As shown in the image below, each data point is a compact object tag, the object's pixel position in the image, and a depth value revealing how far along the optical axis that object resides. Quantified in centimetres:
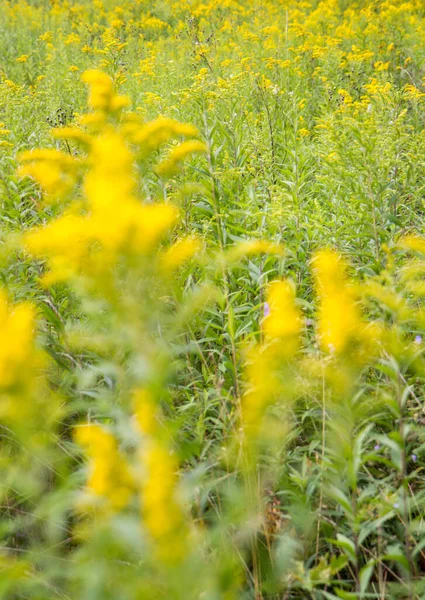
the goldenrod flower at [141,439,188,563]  139
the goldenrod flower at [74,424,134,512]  143
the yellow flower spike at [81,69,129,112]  174
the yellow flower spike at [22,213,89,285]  153
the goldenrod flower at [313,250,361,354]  156
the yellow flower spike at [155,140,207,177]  182
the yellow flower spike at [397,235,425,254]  172
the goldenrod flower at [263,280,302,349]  155
